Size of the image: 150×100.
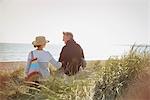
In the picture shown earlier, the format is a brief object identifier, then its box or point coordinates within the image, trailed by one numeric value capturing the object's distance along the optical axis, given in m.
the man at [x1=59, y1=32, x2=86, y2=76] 9.60
